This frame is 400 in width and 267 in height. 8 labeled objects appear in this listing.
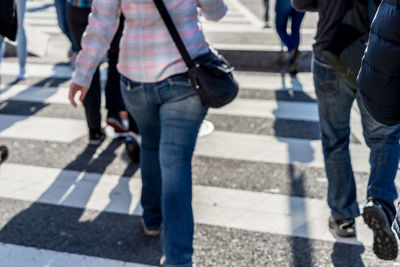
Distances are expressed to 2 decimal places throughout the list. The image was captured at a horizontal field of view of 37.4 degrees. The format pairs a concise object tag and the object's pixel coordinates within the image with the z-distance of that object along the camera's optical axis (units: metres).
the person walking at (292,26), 7.36
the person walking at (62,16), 6.98
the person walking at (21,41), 6.22
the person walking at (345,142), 2.99
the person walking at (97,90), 4.76
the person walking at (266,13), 11.31
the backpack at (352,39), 2.79
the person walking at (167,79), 2.73
